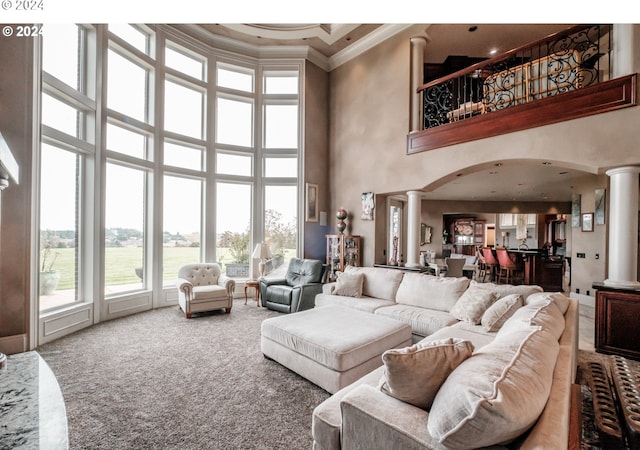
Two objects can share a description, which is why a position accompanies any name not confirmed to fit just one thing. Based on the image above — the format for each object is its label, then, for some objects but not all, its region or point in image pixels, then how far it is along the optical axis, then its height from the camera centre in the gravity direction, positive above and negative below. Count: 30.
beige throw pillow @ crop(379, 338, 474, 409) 1.17 -0.60
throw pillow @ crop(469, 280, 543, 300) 2.96 -0.68
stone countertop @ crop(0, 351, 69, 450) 1.44 -1.11
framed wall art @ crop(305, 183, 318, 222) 6.33 +0.43
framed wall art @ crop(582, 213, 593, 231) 5.84 +0.09
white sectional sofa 0.91 -0.64
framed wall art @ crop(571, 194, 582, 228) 6.26 +0.36
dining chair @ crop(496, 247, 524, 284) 8.55 -1.28
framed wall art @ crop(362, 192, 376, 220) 5.81 +0.37
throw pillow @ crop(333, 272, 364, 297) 4.17 -0.91
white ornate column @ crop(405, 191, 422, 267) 5.25 -0.09
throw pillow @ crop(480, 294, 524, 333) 2.70 -0.82
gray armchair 4.73 -1.12
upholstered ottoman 2.36 -1.07
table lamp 5.65 -0.61
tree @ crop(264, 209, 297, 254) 6.43 -0.22
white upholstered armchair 4.54 -1.13
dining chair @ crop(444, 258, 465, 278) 7.30 -1.08
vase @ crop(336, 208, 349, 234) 6.05 +0.11
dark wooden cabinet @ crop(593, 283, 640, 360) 3.18 -1.07
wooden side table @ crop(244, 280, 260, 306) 5.45 -1.20
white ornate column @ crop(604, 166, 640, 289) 3.31 -0.01
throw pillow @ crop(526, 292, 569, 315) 2.31 -0.64
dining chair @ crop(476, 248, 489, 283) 9.39 -1.56
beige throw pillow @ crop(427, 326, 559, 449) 0.88 -0.57
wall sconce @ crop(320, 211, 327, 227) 6.60 +0.10
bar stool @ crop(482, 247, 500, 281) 9.15 -1.17
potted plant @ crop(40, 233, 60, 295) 3.74 -0.61
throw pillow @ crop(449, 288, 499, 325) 2.93 -0.83
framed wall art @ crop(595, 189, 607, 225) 5.51 +0.39
